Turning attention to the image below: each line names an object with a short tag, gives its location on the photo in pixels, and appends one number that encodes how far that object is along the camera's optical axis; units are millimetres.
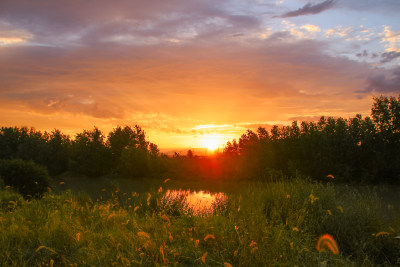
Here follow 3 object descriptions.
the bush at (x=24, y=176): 18297
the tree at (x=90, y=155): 46375
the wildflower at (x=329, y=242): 2465
